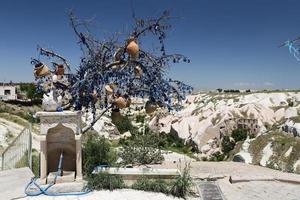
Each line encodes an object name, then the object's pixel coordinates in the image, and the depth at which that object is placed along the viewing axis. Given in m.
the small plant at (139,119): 72.67
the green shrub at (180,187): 7.91
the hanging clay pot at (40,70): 8.03
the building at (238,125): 54.38
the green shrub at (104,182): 7.95
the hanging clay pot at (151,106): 8.50
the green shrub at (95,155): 8.81
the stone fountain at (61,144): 7.86
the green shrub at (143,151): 11.80
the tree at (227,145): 48.53
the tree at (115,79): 8.38
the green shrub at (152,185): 7.99
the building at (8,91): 76.76
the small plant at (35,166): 9.96
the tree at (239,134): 50.83
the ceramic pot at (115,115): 8.70
